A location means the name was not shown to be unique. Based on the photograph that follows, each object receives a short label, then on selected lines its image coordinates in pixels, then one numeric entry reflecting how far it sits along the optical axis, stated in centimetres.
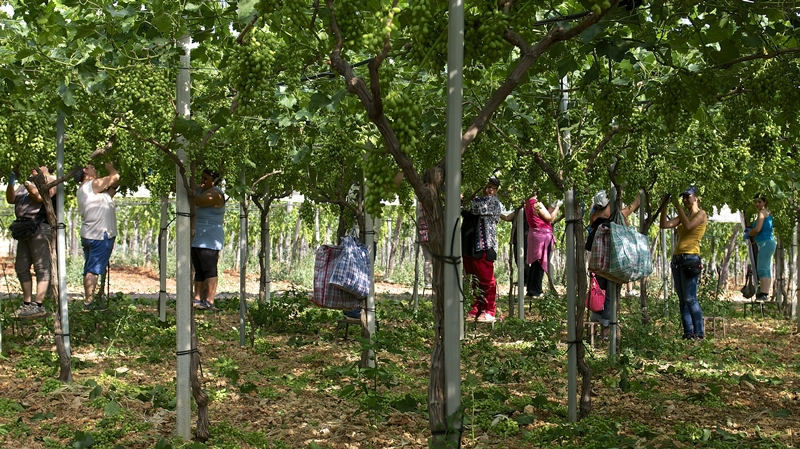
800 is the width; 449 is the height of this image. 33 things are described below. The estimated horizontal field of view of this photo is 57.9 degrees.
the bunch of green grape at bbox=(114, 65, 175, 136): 327
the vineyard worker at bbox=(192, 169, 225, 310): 676
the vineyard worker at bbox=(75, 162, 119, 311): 698
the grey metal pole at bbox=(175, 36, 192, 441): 362
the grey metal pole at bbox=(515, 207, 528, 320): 788
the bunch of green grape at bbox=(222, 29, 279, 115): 255
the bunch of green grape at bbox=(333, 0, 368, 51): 249
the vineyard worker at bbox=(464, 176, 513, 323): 687
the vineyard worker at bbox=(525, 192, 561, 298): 877
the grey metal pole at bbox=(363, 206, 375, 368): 525
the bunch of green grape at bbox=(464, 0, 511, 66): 257
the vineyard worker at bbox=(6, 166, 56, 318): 647
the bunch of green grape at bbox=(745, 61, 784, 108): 314
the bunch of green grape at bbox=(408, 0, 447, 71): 246
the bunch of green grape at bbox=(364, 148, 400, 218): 251
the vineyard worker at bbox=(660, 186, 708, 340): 717
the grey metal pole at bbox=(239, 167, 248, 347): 622
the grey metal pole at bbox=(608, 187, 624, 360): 558
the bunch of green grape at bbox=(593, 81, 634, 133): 346
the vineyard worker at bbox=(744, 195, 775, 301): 901
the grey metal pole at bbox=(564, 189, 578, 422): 413
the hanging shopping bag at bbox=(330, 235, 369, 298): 520
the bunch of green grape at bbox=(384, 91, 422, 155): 247
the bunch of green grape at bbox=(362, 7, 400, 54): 237
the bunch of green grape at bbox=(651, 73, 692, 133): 328
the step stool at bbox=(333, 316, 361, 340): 598
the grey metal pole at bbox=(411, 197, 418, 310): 902
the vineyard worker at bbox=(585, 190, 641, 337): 655
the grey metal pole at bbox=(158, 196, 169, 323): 703
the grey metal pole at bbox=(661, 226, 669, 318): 957
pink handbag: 713
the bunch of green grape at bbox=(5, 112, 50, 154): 412
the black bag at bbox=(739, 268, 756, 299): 1081
